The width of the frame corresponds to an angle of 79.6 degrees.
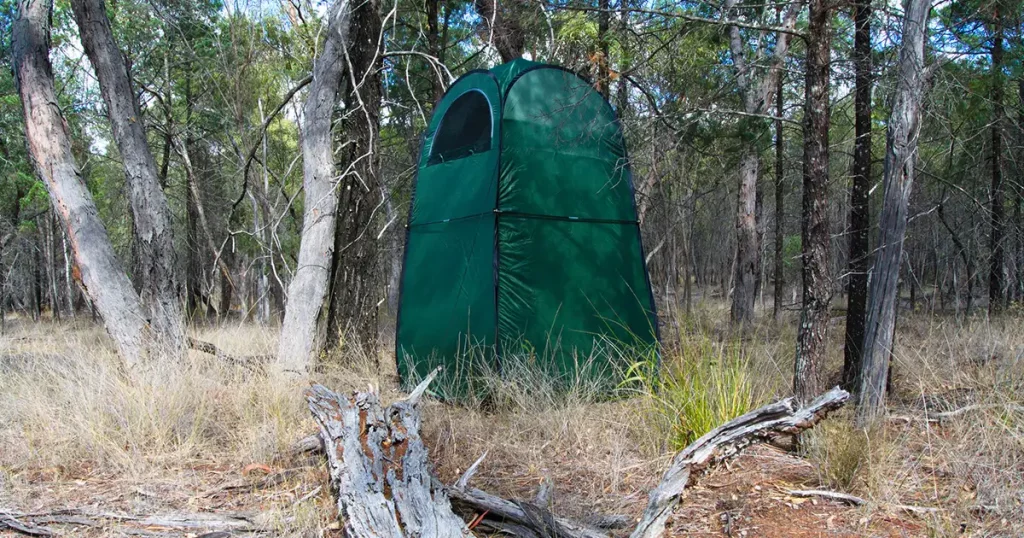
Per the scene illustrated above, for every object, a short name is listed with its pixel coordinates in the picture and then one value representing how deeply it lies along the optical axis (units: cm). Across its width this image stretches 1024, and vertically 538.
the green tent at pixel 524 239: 508
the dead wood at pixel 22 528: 266
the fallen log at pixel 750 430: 259
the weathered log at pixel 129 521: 267
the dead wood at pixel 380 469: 237
